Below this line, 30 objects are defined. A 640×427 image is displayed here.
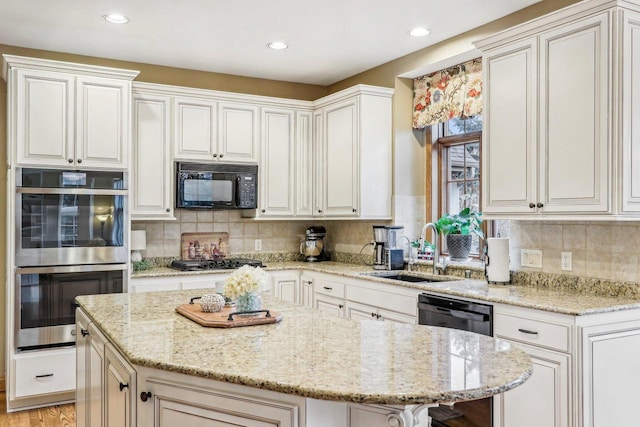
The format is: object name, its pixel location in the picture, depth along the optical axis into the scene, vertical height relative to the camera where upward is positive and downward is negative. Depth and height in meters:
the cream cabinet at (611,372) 2.50 -0.73
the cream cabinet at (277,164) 4.97 +0.48
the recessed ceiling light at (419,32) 3.87 +1.32
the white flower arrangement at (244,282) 2.25 -0.27
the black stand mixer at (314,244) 5.26 -0.27
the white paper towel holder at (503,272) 3.42 -0.35
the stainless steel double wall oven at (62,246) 3.79 -0.22
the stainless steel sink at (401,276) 4.10 -0.46
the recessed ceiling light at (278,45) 4.21 +1.33
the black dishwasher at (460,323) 2.94 -0.61
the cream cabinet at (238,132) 4.77 +0.74
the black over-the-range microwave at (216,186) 4.56 +0.26
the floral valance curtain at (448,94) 4.03 +0.95
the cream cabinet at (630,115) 2.66 +0.49
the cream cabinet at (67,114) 3.80 +0.73
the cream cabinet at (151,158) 4.38 +0.46
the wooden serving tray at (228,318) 2.19 -0.42
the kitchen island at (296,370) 1.47 -0.45
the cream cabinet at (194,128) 4.57 +0.74
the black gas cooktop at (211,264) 4.52 -0.41
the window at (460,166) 4.25 +0.41
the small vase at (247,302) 2.32 -0.37
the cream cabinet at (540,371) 2.53 -0.73
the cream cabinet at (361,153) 4.56 +0.54
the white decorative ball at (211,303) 2.40 -0.39
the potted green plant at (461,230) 3.95 -0.10
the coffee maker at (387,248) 4.36 -0.26
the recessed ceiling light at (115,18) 3.61 +1.32
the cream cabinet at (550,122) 2.73 +0.52
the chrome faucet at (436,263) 4.00 -0.34
